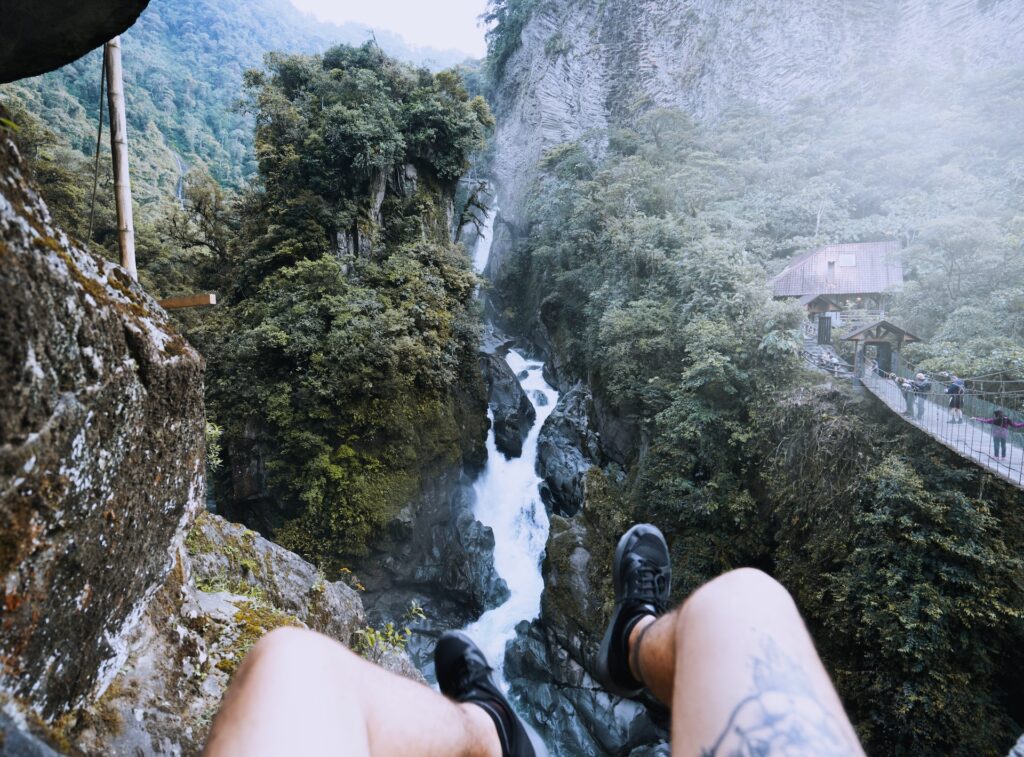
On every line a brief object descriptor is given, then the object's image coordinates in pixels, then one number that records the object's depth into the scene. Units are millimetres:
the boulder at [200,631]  1627
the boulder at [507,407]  13375
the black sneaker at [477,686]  1706
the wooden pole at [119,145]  3178
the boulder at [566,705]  7719
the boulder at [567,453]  11922
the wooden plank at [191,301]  3746
